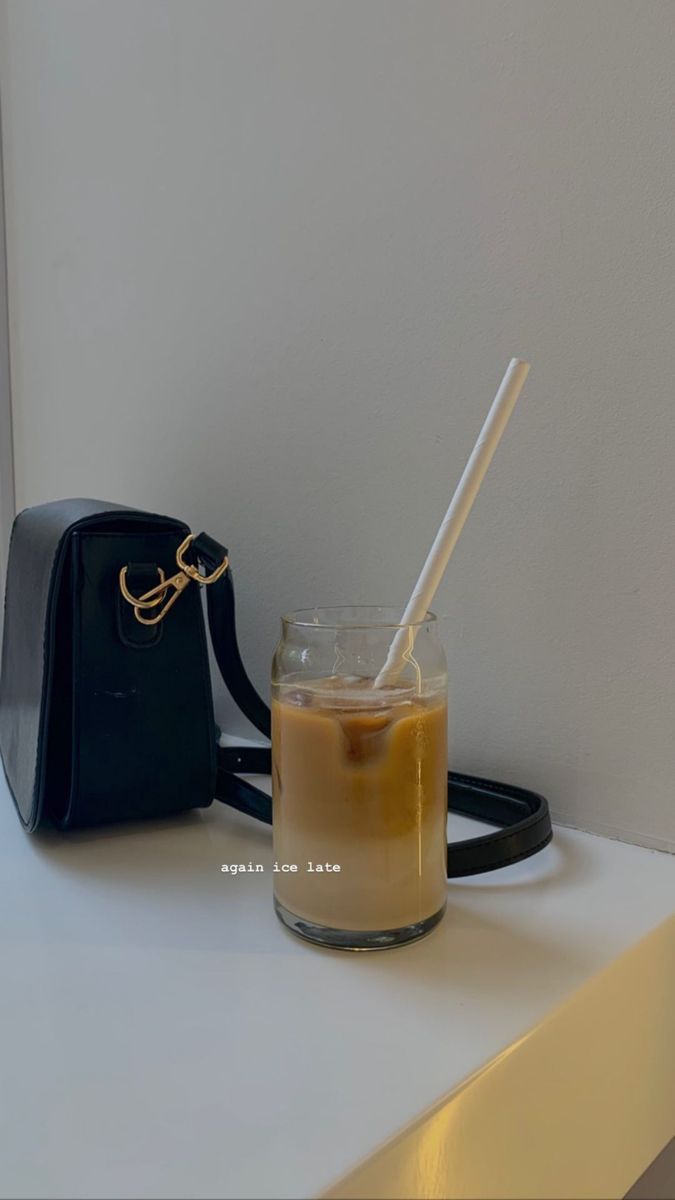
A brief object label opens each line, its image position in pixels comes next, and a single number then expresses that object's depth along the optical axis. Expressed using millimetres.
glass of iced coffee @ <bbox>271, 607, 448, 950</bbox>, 386
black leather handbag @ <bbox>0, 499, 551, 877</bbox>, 501
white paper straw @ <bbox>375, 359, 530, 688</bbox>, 393
